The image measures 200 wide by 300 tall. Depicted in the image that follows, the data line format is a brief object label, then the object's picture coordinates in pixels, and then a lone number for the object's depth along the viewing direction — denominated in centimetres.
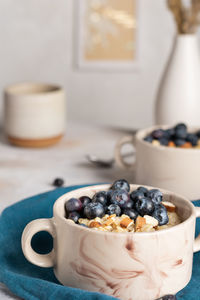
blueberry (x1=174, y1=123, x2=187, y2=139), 90
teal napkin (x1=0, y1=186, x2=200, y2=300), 61
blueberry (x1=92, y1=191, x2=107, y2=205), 71
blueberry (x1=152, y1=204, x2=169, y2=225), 67
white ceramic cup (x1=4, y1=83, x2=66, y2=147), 115
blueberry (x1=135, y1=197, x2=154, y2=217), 69
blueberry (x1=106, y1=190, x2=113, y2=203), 72
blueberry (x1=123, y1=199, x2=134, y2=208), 71
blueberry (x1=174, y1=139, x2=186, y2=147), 90
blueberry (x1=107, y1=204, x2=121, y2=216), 70
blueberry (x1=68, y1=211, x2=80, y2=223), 69
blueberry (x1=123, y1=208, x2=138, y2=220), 69
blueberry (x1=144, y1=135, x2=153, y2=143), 90
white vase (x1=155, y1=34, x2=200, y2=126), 109
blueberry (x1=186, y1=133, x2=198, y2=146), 90
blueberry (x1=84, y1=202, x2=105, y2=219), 68
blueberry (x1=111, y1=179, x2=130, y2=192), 73
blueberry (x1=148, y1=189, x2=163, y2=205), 71
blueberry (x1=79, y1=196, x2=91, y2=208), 71
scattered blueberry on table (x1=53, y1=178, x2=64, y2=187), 96
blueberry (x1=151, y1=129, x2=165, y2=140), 91
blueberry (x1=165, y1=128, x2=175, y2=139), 91
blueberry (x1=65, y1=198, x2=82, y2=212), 70
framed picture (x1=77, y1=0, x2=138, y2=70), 153
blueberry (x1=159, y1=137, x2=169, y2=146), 90
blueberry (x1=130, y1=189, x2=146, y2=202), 71
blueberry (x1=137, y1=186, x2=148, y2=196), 72
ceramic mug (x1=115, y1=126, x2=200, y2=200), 85
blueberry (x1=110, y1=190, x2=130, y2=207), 71
